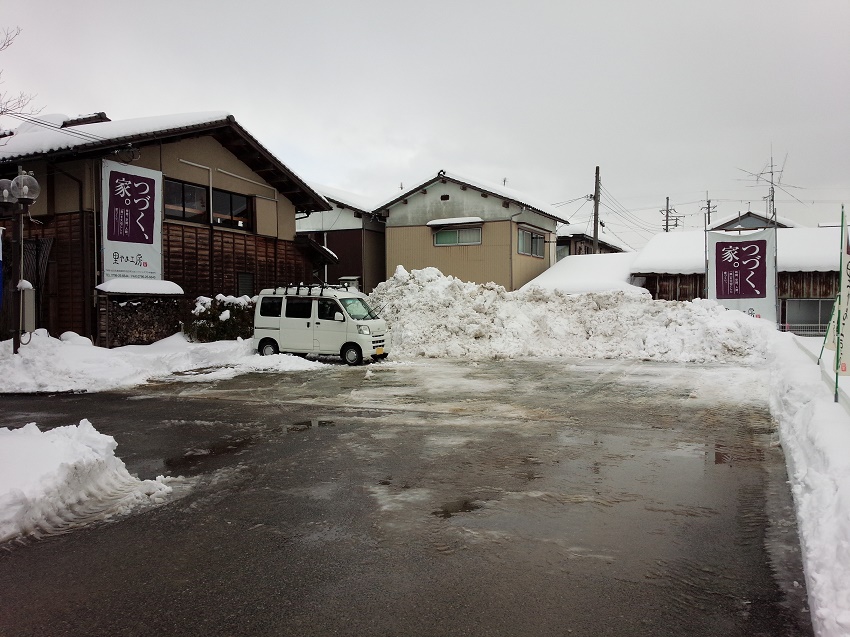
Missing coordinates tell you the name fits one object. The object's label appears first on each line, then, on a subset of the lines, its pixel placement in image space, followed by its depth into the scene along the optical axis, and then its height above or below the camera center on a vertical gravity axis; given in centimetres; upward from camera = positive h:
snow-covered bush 1736 -21
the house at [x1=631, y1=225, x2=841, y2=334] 2419 +170
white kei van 1525 -31
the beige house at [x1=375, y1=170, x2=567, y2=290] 2592 +392
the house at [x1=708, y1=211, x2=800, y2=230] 3394 +549
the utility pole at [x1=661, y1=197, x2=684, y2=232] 5759 +971
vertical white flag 682 -7
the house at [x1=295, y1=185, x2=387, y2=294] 2812 +392
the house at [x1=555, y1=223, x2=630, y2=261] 3503 +449
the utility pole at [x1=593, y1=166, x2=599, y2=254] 3372 +585
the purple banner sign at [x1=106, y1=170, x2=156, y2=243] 1595 +305
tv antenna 3328 +744
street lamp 1240 +261
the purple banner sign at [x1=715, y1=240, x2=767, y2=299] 2050 +154
